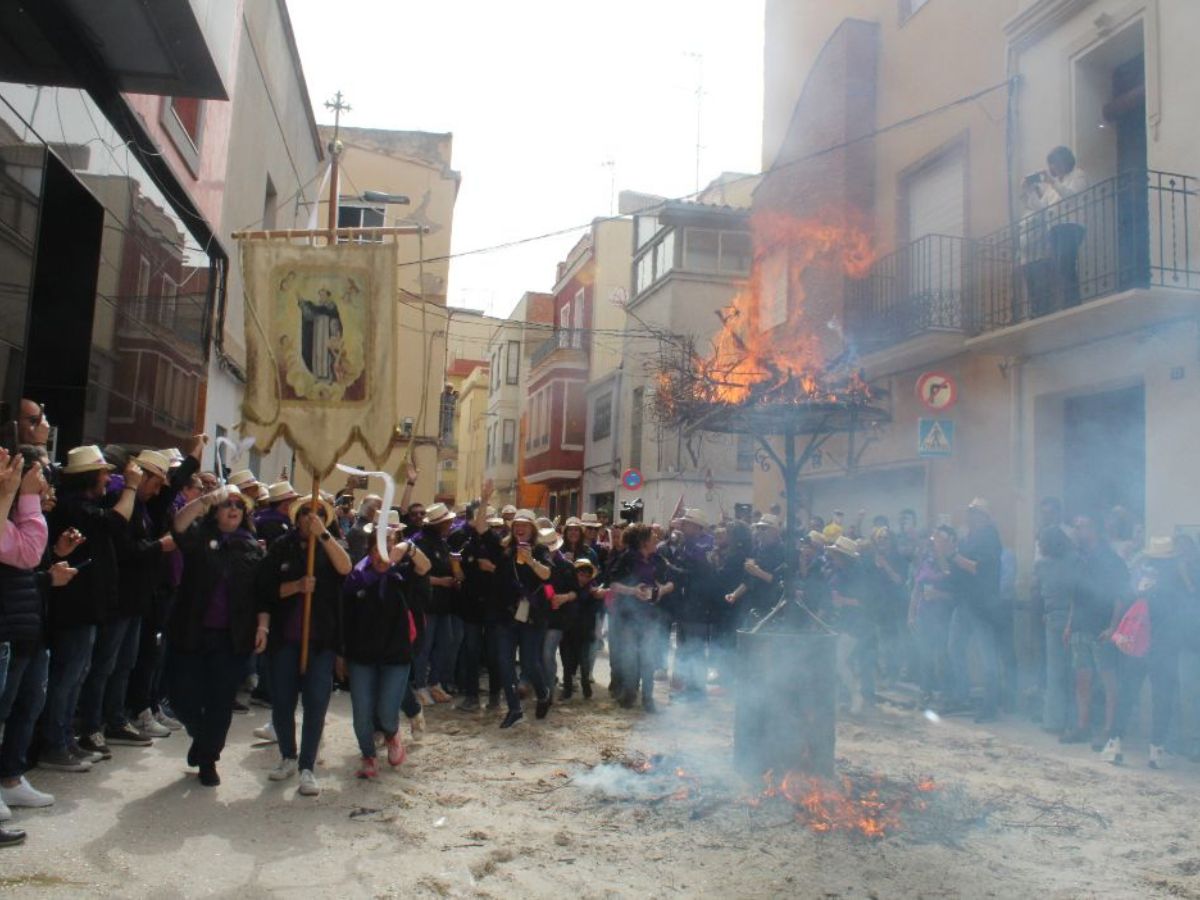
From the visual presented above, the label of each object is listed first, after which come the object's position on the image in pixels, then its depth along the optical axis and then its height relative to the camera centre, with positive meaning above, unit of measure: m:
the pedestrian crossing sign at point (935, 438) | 12.35 +1.31
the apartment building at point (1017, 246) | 10.14 +3.62
